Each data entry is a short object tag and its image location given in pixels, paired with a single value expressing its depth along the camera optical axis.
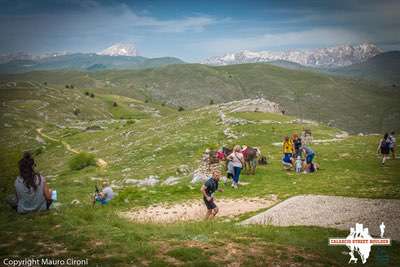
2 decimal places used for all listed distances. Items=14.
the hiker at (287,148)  35.03
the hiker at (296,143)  35.92
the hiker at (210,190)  20.40
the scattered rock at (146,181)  36.22
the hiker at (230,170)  30.00
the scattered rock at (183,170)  39.16
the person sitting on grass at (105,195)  26.72
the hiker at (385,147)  35.94
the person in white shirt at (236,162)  29.62
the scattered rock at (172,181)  34.71
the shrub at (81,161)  54.47
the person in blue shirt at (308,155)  33.78
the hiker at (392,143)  37.16
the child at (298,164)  34.38
